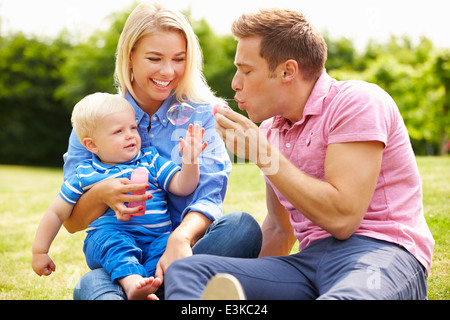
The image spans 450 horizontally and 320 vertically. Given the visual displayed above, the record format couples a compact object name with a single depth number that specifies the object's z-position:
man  2.12
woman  2.58
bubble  2.98
